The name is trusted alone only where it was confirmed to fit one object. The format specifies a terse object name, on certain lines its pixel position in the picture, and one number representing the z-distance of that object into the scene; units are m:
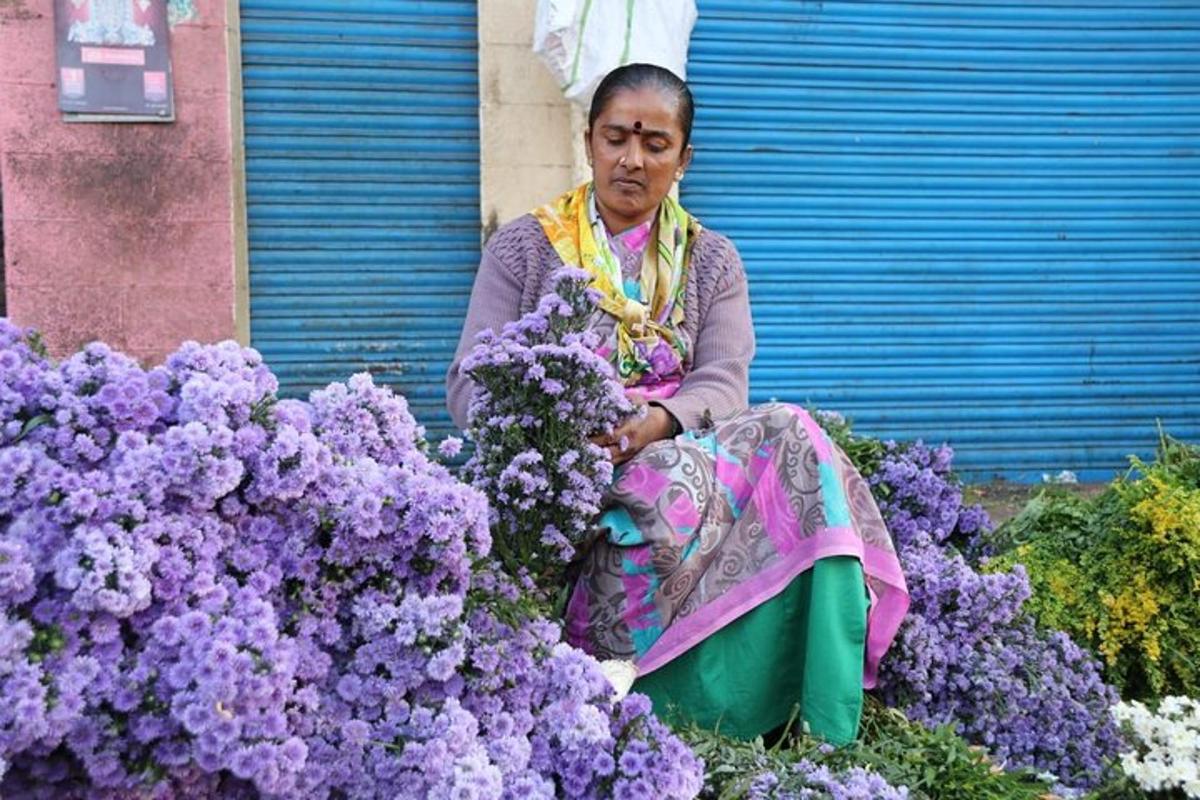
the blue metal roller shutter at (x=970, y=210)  5.62
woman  2.39
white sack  4.83
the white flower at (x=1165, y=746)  2.03
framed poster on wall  4.70
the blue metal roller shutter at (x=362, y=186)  5.20
